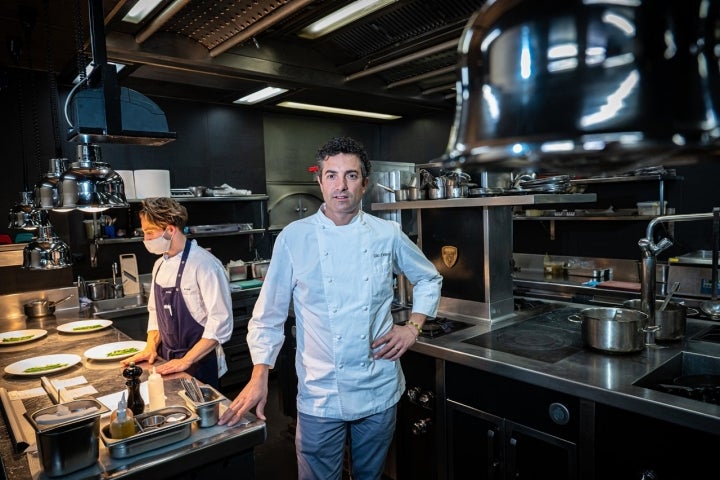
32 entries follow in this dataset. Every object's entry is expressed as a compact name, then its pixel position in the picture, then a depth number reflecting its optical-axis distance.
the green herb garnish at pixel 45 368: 2.38
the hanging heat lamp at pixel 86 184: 2.22
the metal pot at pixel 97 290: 4.59
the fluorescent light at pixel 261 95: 5.05
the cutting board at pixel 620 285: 4.57
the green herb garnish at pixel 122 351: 2.60
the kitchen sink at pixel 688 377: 1.94
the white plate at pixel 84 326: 3.24
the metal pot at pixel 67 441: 1.41
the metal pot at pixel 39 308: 3.81
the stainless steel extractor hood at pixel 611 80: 0.38
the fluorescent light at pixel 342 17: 3.23
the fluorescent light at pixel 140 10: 3.14
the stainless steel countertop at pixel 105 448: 1.47
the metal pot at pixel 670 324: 2.35
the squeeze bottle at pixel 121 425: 1.56
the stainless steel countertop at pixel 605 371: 1.71
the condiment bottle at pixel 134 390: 1.78
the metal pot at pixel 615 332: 2.20
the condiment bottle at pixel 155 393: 1.83
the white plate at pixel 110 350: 2.55
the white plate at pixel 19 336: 2.94
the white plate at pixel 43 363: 2.36
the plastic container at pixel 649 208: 4.73
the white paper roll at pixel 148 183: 4.84
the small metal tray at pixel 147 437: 1.52
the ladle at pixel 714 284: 2.48
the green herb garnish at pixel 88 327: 3.27
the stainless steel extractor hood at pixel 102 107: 1.96
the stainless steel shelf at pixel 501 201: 2.61
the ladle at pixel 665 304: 2.32
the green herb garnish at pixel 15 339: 2.97
